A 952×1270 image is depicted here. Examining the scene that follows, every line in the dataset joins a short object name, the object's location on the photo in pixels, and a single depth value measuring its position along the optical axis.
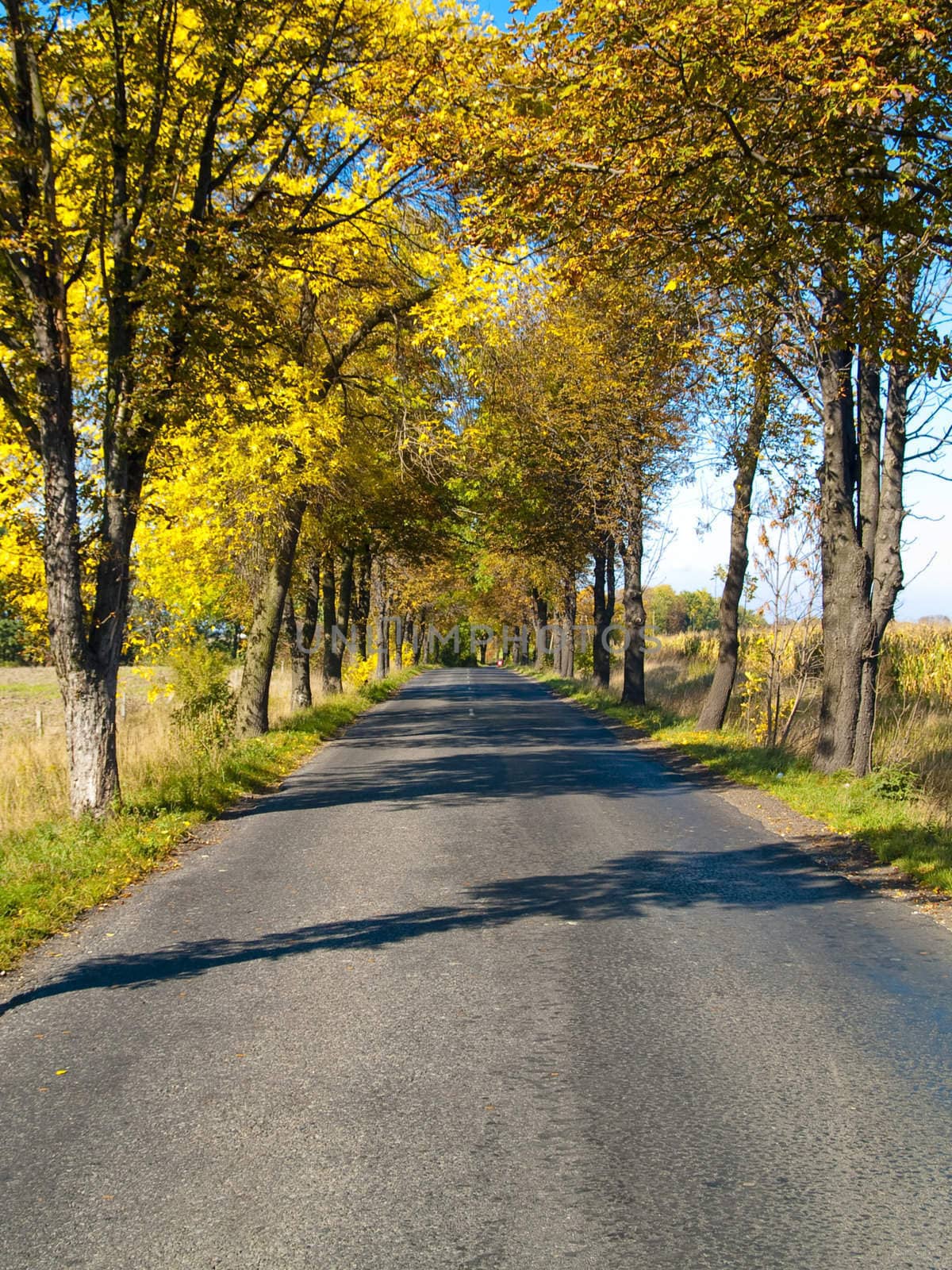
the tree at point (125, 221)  9.73
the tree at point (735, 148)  6.75
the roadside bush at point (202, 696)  15.08
